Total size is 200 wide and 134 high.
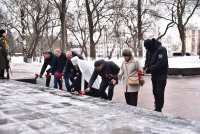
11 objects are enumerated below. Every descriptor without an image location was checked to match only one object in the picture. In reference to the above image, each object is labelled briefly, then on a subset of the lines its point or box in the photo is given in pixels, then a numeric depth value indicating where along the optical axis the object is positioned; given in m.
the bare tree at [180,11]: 37.75
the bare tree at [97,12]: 31.48
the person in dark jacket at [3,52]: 11.54
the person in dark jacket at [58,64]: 11.17
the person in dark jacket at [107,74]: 7.89
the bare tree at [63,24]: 26.55
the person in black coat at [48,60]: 12.06
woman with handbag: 7.31
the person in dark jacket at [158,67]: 7.23
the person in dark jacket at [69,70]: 9.65
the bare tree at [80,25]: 40.66
